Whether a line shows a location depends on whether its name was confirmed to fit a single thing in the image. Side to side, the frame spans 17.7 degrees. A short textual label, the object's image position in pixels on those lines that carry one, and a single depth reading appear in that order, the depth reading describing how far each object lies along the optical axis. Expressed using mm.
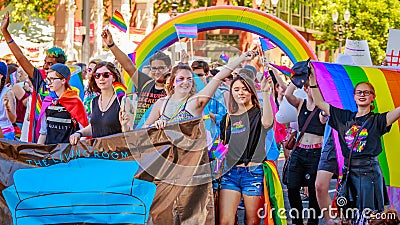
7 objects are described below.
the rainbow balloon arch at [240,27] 19500
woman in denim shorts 10760
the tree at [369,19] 58652
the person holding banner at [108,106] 11430
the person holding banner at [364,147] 11186
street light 50723
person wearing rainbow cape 12396
